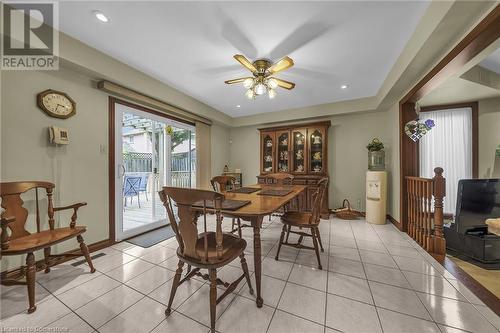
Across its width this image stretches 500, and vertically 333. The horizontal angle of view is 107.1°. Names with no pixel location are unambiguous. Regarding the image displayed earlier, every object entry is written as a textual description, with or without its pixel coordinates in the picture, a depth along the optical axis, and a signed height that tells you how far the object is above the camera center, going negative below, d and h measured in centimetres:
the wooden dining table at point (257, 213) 133 -33
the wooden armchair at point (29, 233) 145 -62
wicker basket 387 -98
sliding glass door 279 +13
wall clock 199 +74
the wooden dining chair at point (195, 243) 114 -53
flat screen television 266 -49
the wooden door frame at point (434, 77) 142 +104
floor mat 271 -110
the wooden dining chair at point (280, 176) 318 -15
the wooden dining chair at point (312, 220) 207 -63
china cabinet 412 +33
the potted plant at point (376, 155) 363 +24
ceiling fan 226 +112
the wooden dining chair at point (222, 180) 265 -19
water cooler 346 -56
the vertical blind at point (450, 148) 362 +38
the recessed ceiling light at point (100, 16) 169 +143
